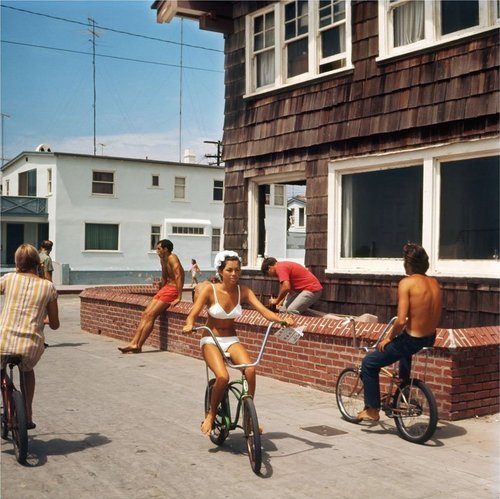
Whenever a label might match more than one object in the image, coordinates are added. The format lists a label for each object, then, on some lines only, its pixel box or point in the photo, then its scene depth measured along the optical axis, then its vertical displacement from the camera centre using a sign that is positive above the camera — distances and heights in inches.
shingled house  394.9 +58.4
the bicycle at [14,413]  223.5 -56.4
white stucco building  1568.7 +36.7
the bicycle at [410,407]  253.1 -60.3
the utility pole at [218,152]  2271.3 +238.0
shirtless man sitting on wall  475.8 -42.3
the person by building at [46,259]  506.9 -20.5
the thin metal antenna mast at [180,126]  1700.3 +262.8
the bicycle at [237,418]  217.9 -58.3
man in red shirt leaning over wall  439.2 -29.9
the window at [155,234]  1676.9 -8.7
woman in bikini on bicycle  242.8 -27.0
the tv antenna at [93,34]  1370.3 +373.6
